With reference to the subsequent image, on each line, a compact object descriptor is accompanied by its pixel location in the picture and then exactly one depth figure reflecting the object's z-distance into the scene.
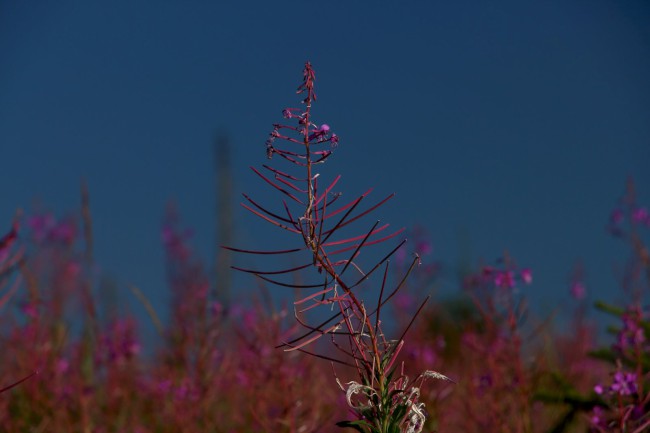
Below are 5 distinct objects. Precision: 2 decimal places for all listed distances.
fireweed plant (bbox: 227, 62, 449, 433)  2.84
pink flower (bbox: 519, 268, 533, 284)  6.98
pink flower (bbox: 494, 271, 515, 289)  6.58
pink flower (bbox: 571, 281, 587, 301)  11.75
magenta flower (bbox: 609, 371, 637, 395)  4.74
